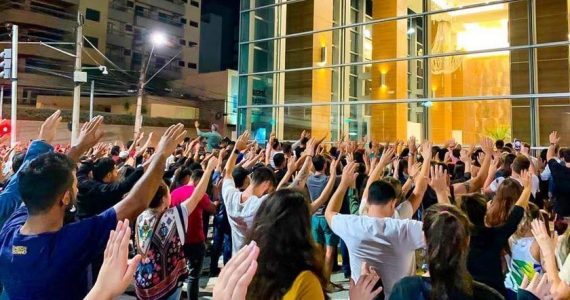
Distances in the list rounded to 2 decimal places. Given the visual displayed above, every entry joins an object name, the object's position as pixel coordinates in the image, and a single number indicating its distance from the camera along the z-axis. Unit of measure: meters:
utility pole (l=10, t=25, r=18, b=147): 13.16
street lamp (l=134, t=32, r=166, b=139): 27.08
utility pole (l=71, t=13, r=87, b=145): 15.93
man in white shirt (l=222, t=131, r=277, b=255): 4.44
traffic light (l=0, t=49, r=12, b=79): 13.77
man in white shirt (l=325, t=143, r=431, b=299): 3.34
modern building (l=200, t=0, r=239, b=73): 61.25
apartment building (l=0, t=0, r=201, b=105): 37.91
